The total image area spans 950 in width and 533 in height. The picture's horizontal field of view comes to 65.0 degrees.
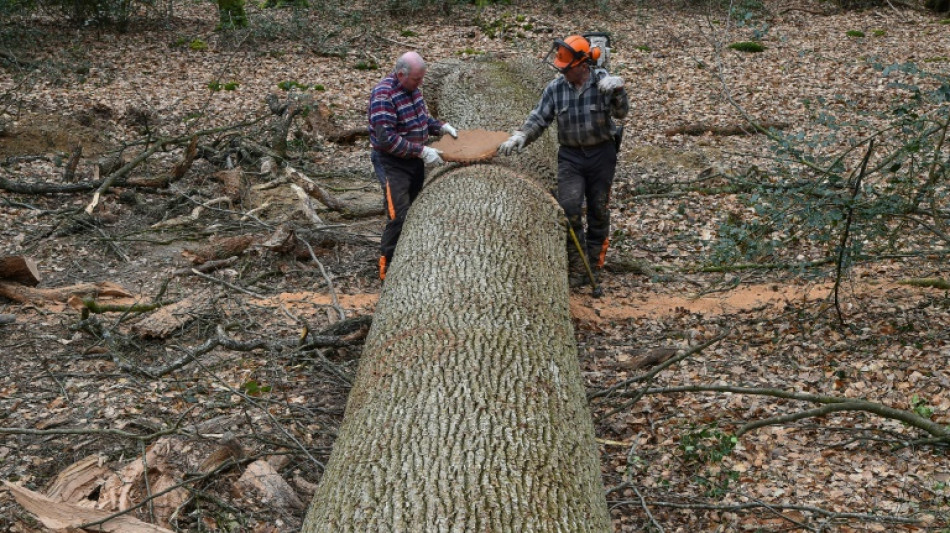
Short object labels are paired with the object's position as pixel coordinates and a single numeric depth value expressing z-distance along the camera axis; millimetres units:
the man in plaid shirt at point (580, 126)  5398
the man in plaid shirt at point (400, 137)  5594
